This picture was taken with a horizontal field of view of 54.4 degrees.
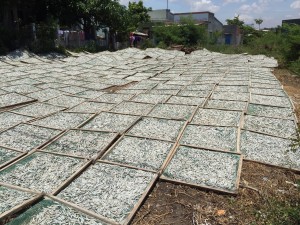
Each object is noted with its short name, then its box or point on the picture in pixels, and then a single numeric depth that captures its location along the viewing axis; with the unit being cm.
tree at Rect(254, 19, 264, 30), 4709
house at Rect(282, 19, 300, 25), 2682
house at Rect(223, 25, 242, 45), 3094
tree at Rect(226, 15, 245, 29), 4006
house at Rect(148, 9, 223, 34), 3042
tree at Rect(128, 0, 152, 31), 2736
